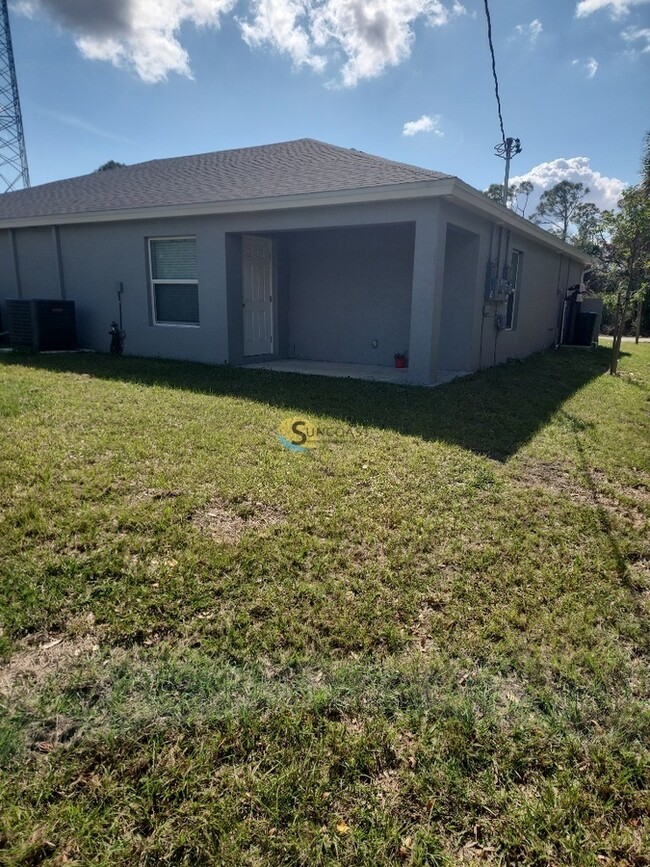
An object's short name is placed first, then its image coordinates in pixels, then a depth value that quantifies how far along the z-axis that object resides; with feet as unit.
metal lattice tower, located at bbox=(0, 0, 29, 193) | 75.15
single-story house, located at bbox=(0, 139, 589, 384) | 26.25
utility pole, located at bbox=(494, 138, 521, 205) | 61.16
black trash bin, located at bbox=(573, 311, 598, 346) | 53.88
